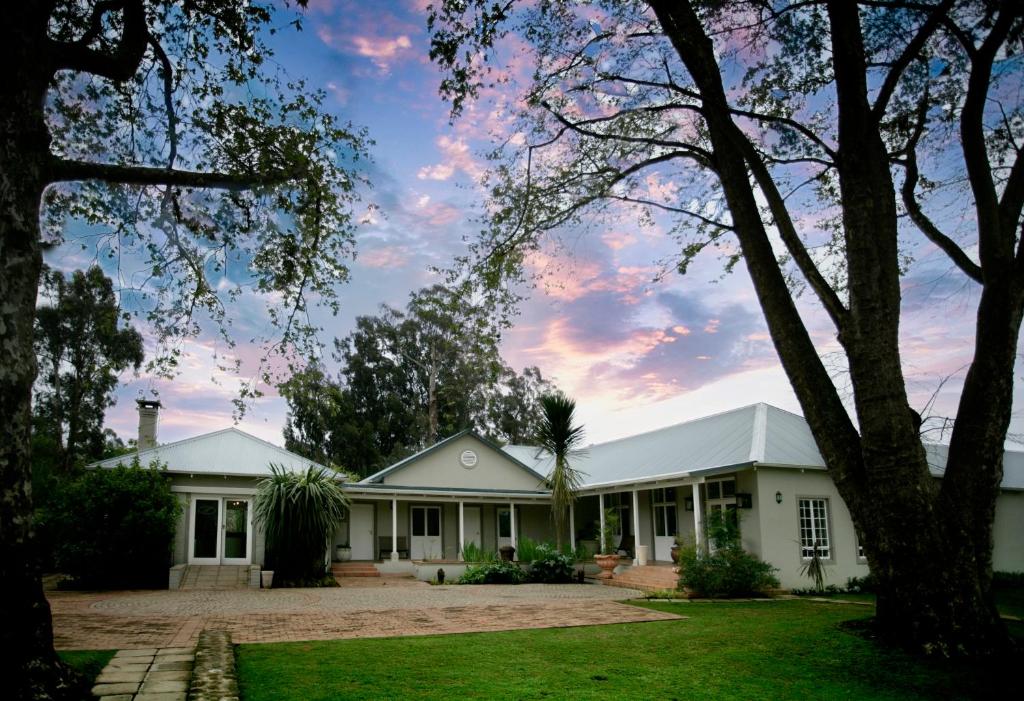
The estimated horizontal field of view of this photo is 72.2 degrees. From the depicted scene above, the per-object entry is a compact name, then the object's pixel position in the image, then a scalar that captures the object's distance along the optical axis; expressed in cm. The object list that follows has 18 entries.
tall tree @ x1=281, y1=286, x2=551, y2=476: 3728
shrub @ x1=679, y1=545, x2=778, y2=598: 1402
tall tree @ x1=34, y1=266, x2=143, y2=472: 2848
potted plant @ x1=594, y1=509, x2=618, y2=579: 1870
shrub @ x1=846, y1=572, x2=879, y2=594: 1603
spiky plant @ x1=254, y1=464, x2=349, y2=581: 1723
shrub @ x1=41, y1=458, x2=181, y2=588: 1612
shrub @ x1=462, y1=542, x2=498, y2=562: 1967
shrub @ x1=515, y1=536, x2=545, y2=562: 1922
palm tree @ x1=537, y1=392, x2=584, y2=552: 1881
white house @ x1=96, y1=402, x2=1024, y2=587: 1627
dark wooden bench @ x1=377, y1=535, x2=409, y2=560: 2300
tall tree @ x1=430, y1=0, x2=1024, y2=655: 700
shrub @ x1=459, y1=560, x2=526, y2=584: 1805
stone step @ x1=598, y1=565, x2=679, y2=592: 1603
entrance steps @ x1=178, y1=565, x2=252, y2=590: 1689
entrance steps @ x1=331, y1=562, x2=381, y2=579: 2046
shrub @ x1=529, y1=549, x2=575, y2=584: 1842
